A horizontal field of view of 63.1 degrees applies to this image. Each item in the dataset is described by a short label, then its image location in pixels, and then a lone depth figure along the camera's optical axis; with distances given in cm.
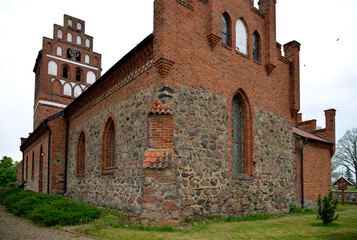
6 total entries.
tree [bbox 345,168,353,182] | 5378
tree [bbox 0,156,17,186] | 5475
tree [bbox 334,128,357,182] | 4830
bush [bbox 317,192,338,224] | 974
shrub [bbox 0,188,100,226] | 882
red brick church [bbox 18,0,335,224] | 925
